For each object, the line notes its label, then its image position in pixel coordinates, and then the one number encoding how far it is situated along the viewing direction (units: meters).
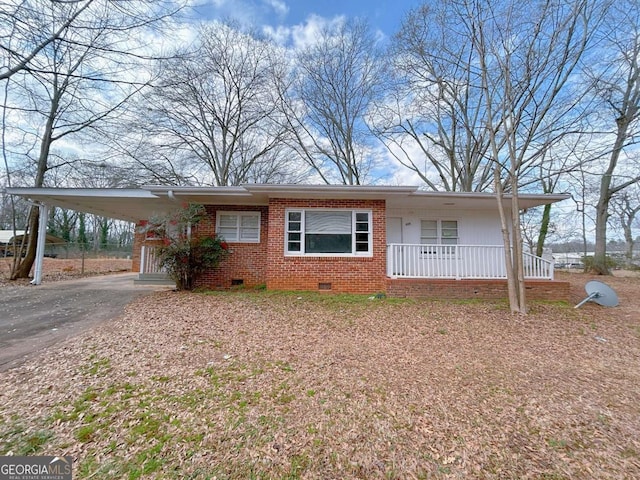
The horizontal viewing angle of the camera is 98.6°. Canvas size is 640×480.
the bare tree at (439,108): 9.12
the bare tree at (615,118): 7.77
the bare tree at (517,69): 5.94
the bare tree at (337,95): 15.63
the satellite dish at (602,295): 6.38
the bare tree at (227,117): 15.48
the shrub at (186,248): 7.74
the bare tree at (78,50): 4.39
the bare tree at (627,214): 21.24
